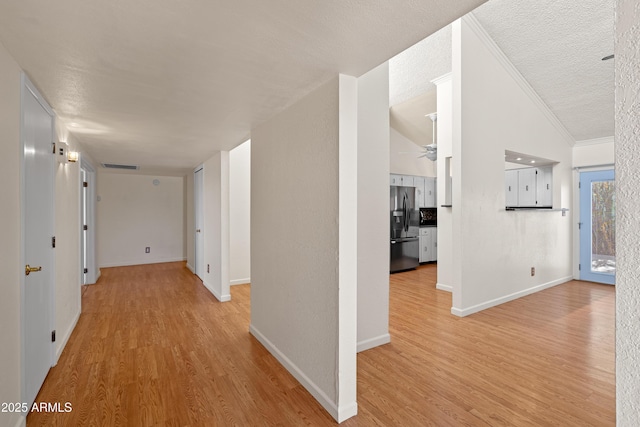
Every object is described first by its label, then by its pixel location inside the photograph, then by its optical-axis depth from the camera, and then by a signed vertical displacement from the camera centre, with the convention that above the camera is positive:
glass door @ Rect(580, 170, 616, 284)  5.24 -0.28
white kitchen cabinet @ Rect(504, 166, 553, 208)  5.68 +0.48
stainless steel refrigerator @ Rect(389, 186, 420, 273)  6.25 -0.39
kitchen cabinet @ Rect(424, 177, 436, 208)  7.73 +0.52
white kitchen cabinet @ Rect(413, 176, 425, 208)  7.45 +0.58
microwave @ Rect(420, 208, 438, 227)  7.50 -0.13
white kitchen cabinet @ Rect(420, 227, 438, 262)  7.21 -0.79
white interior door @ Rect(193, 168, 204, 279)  5.54 -0.13
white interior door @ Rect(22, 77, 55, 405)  1.89 -0.18
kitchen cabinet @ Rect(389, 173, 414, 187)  6.92 +0.76
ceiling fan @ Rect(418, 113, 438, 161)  5.04 +1.03
